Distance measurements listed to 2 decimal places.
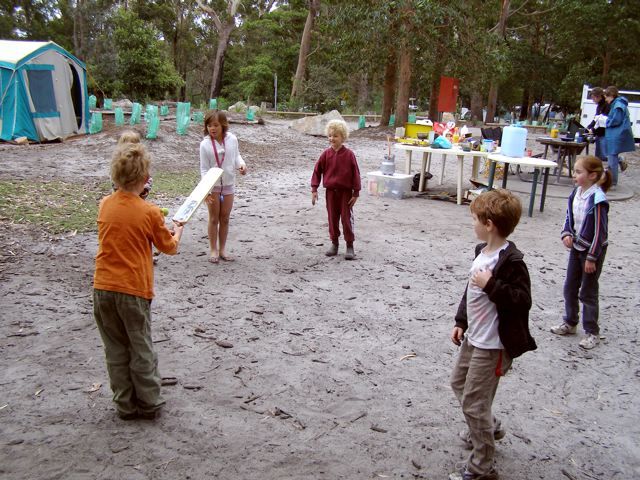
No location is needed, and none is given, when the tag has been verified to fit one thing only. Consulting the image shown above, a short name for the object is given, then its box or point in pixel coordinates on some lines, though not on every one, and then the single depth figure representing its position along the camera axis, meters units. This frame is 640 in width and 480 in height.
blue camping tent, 13.61
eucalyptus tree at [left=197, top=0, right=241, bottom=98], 34.16
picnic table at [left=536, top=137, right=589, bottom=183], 11.02
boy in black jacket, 2.54
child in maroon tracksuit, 5.97
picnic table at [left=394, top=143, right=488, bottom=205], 9.29
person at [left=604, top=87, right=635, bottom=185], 10.72
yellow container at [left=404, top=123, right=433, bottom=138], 10.85
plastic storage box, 9.83
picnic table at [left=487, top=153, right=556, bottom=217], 8.27
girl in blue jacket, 4.11
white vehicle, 23.38
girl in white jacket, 5.53
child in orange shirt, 2.98
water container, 8.88
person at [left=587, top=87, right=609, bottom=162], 10.94
